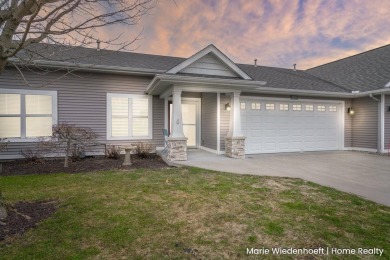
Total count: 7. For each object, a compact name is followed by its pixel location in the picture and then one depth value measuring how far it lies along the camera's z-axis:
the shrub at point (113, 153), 8.69
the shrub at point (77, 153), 8.43
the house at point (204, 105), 8.25
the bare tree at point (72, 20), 2.96
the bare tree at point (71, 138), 7.62
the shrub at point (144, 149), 9.02
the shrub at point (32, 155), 7.98
